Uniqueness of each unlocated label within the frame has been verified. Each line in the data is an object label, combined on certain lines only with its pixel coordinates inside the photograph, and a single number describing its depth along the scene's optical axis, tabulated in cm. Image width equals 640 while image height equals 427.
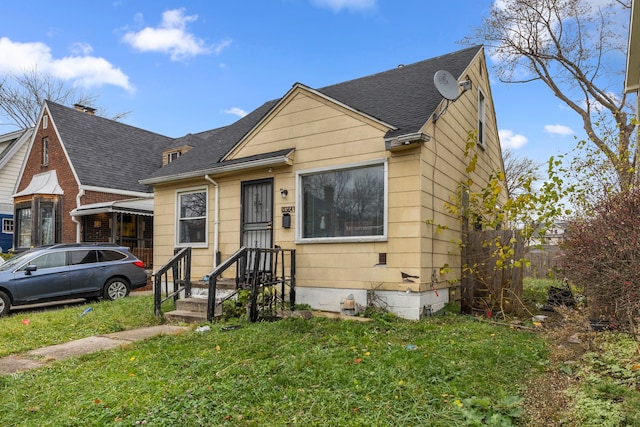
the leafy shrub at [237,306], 657
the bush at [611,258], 412
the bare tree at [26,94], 2522
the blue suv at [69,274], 867
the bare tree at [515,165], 2604
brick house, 1498
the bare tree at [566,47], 1429
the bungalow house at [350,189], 675
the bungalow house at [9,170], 1878
